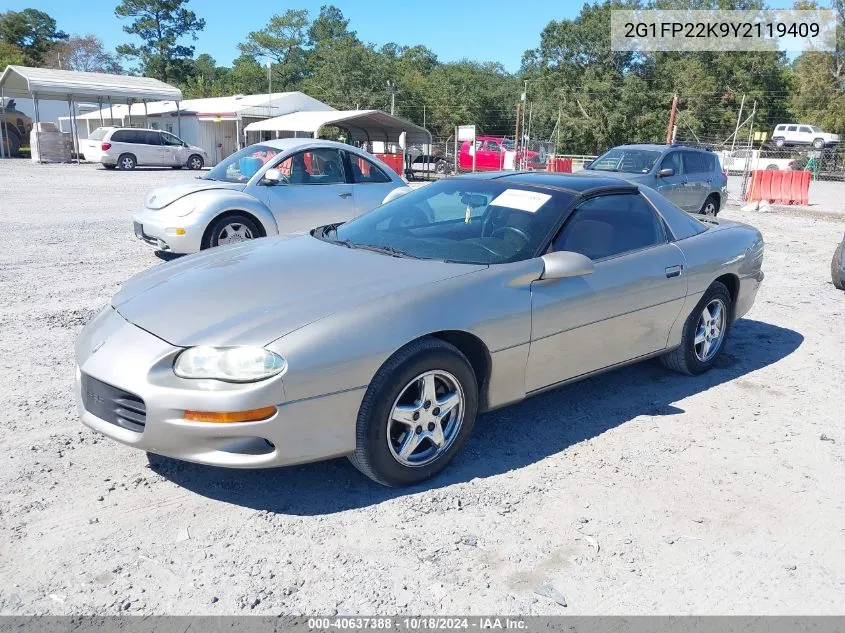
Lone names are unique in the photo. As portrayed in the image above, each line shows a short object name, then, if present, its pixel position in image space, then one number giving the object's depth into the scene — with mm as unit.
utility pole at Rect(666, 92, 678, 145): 25097
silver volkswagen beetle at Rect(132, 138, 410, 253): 7742
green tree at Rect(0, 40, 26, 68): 61341
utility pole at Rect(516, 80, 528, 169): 28298
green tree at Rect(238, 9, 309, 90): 79375
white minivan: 27234
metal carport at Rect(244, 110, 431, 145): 25766
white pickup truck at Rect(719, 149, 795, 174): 34625
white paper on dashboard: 4148
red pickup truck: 28438
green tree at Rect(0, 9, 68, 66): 69500
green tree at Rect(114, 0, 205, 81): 71500
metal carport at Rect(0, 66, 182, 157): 28953
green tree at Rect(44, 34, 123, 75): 71125
